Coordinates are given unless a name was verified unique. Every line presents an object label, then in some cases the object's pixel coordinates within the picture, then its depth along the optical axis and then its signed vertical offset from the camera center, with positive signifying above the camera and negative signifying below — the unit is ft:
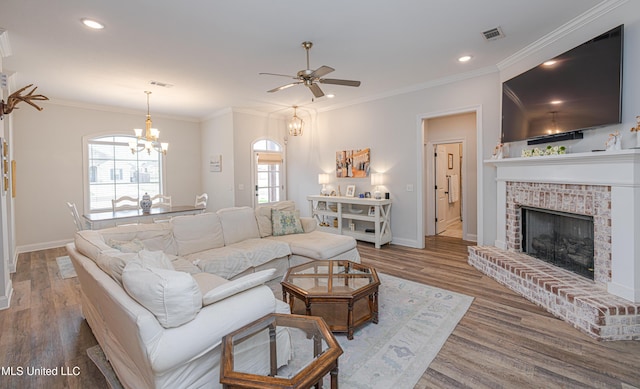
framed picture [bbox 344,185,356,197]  19.71 -0.31
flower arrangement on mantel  10.57 +1.30
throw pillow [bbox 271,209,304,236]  14.07 -1.75
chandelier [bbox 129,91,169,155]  16.28 +2.78
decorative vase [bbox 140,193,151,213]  15.75 -0.84
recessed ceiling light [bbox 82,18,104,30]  9.30 +5.41
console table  17.48 -1.92
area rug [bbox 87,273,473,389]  6.33 -4.09
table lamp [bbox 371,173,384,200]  18.11 +0.33
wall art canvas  19.19 +1.60
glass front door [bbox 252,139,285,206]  22.55 +1.27
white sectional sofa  4.76 -2.30
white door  21.24 -0.11
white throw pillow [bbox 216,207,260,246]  12.73 -1.67
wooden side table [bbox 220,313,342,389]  4.01 -2.67
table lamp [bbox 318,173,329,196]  21.06 +0.49
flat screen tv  8.93 +3.25
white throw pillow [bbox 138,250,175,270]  6.33 -1.64
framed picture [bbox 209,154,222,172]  22.56 +1.99
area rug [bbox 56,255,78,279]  13.21 -3.83
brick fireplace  7.86 -1.95
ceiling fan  10.03 +3.90
